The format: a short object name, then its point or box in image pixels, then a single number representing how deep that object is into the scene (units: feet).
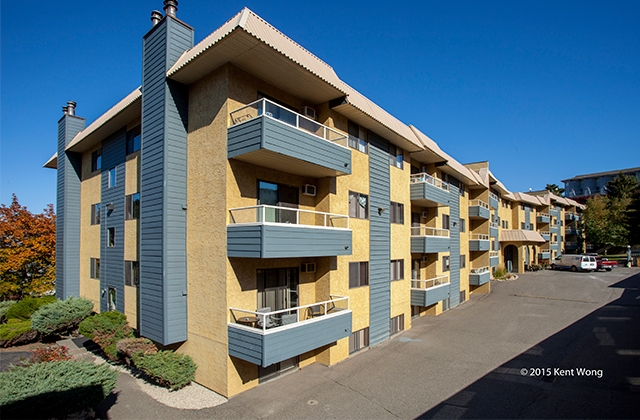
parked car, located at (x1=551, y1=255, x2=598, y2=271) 138.10
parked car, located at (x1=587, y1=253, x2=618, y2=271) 139.68
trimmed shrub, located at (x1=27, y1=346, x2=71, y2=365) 35.65
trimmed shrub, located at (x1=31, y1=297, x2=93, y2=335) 53.67
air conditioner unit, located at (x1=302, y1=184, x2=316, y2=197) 44.19
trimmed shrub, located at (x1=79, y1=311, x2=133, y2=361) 44.70
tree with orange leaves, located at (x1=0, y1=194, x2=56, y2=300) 74.18
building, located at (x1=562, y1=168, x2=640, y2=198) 289.33
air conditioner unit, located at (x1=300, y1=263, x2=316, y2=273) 43.52
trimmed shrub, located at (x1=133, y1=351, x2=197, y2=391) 36.58
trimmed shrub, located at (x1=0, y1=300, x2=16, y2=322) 64.98
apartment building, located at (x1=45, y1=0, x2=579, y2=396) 34.71
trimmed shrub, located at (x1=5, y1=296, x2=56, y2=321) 61.98
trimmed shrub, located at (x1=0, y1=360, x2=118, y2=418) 24.53
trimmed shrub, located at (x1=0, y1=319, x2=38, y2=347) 53.16
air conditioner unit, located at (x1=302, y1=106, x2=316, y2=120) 44.79
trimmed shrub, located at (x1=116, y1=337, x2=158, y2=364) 40.12
